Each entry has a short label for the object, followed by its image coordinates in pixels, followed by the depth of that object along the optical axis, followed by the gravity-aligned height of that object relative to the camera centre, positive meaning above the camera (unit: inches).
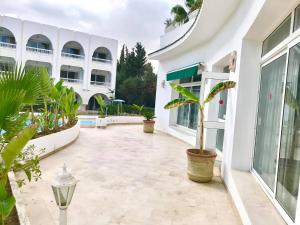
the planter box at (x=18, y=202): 136.2 -62.4
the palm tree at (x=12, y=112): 110.6 -6.7
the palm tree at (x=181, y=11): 596.6 +228.6
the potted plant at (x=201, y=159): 240.5 -45.3
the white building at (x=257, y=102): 152.7 +9.5
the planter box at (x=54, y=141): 302.7 -53.3
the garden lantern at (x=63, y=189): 103.8 -35.2
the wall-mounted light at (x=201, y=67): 421.8 +69.6
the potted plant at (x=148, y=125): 589.3 -41.5
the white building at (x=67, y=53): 1173.1 +233.2
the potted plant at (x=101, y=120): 643.5 -41.4
